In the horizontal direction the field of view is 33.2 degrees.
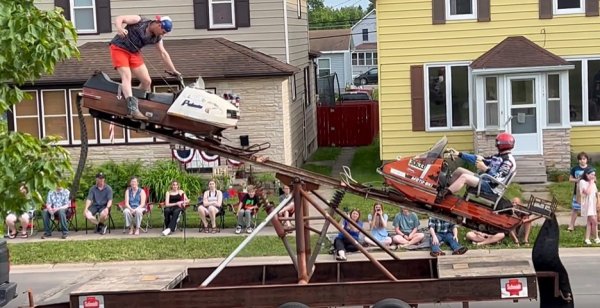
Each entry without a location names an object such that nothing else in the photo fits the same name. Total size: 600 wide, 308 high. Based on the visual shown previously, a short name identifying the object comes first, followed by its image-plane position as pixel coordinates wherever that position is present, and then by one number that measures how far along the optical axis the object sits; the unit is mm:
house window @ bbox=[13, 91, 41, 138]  25859
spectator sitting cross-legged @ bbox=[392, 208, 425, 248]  18422
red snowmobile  11969
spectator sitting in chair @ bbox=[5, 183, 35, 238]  20578
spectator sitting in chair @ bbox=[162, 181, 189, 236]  20719
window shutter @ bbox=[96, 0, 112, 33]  27094
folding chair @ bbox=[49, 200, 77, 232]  21062
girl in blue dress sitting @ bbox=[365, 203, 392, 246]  18422
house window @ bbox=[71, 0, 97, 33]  27266
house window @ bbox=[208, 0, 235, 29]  27125
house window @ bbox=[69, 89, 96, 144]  25734
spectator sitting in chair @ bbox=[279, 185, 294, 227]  18075
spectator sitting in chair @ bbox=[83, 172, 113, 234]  20922
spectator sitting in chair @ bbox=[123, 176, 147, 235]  20781
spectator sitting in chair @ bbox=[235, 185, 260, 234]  20453
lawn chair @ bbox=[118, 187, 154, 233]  21250
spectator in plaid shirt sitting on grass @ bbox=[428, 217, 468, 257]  17938
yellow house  25578
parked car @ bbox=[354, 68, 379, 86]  73312
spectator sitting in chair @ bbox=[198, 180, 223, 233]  20688
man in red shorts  10992
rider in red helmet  12109
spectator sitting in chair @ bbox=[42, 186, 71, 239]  20781
